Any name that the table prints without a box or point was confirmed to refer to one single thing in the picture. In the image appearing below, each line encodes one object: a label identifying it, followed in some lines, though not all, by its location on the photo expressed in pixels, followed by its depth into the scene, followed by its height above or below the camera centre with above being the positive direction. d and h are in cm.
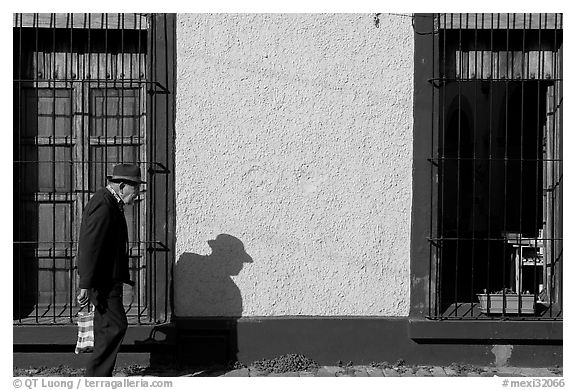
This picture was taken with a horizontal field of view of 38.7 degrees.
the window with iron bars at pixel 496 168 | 657 +19
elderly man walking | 564 -51
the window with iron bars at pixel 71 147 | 650 +35
